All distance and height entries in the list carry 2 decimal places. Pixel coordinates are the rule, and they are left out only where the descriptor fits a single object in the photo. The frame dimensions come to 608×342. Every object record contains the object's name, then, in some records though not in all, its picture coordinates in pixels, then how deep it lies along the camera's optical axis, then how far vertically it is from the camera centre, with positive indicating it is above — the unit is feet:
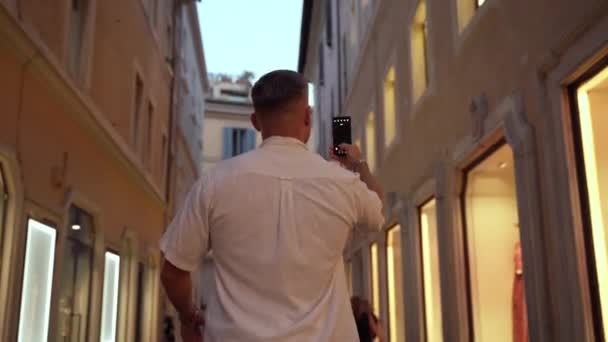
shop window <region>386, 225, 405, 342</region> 39.49 +4.17
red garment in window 23.35 +1.71
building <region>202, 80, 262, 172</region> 137.59 +43.43
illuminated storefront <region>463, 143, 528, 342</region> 24.16 +3.70
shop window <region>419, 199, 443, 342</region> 31.22 +3.82
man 6.31 +1.04
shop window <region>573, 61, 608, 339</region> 15.74 +4.12
